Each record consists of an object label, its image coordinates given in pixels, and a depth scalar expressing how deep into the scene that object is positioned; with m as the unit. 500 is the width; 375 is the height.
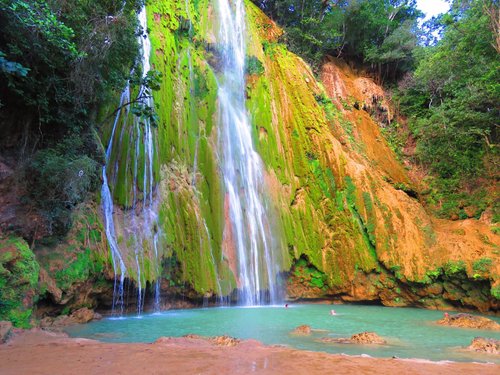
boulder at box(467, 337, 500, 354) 6.98
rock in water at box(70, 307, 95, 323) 8.99
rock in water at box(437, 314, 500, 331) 10.08
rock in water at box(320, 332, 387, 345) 7.51
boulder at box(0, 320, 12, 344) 5.95
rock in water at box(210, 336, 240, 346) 6.53
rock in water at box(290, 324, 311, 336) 8.36
